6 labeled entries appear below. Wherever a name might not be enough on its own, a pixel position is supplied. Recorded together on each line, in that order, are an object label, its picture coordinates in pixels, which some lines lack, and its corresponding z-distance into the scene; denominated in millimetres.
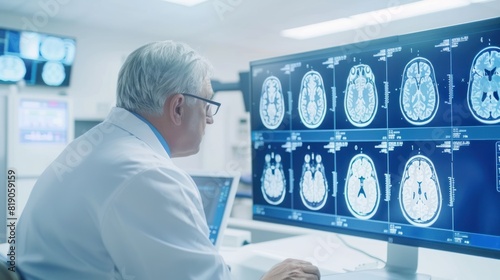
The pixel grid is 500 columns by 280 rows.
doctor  741
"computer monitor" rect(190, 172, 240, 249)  1270
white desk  1110
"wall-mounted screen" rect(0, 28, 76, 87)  3944
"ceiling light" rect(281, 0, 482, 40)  3988
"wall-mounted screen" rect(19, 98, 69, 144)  3387
